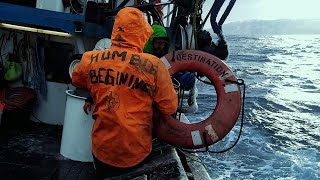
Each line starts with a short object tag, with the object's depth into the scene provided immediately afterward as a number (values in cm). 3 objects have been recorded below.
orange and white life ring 368
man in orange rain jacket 286
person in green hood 437
